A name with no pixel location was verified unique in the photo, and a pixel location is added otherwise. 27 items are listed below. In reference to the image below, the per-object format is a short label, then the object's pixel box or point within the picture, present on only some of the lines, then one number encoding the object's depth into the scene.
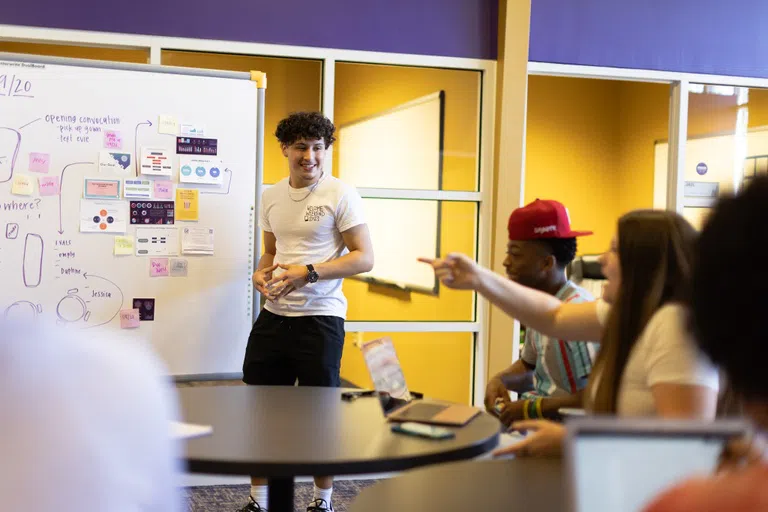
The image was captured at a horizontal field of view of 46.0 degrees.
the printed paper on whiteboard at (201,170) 3.95
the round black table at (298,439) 1.79
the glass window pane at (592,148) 6.93
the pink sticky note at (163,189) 3.90
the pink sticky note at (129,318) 3.85
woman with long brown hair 1.70
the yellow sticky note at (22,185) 3.70
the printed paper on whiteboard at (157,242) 3.87
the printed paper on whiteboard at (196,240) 3.94
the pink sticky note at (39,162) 3.72
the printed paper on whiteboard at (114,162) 3.83
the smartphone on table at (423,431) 2.04
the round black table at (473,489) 1.59
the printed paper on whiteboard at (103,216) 3.79
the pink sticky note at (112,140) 3.84
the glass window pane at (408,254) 4.68
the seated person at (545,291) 2.55
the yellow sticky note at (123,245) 3.83
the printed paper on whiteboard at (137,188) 3.86
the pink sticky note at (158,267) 3.88
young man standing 3.61
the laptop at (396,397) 2.20
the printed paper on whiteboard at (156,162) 3.89
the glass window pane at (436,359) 4.80
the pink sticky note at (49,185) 3.74
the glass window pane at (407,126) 4.58
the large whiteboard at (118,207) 3.71
